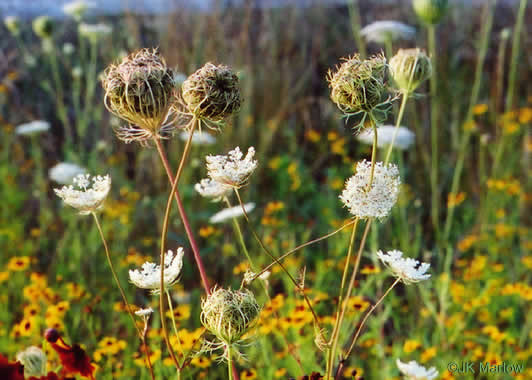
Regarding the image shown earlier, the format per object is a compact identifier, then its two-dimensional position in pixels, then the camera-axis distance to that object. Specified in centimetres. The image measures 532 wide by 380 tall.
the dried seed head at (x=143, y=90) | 81
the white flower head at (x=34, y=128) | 314
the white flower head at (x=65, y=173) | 173
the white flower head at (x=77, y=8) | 332
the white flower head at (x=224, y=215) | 135
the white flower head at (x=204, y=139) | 317
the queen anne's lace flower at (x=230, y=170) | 85
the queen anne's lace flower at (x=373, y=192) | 83
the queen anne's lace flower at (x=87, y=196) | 88
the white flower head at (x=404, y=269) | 86
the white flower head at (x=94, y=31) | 328
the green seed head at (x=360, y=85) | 82
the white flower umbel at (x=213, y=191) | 100
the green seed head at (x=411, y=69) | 103
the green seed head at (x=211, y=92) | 82
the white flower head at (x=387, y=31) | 172
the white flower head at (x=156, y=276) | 87
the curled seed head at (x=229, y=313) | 83
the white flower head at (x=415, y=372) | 85
